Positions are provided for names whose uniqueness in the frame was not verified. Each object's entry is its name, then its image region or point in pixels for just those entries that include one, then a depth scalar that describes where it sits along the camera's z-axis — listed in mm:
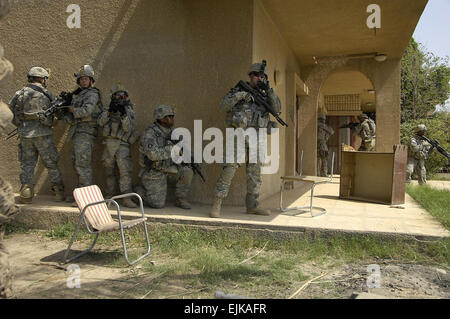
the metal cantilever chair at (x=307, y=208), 4910
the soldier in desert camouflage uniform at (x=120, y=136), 5316
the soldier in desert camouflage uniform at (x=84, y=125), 5535
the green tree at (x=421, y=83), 19734
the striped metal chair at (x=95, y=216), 3689
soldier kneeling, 5294
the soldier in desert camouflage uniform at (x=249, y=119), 4809
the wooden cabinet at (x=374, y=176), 5797
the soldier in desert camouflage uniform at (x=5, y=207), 2637
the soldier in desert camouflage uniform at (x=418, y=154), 9305
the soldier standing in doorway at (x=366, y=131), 11062
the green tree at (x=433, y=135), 13198
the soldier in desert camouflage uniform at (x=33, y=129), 5551
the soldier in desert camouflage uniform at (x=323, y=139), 11383
